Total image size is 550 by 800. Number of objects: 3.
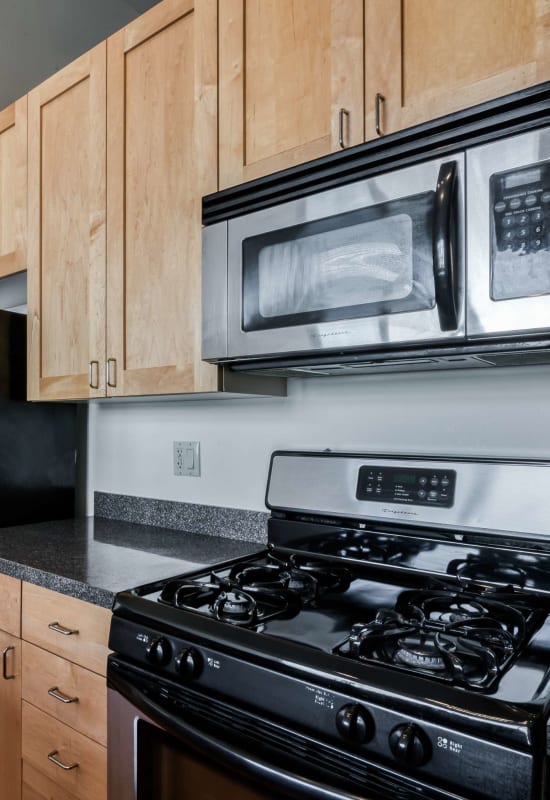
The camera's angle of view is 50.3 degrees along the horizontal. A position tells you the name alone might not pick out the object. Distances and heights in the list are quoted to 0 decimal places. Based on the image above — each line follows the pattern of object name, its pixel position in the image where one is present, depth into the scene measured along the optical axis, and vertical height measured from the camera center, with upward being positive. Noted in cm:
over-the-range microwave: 98 +31
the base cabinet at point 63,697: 125 -64
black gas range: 73 -36
